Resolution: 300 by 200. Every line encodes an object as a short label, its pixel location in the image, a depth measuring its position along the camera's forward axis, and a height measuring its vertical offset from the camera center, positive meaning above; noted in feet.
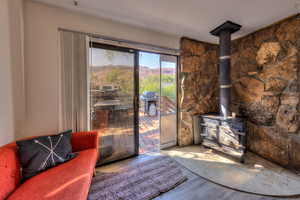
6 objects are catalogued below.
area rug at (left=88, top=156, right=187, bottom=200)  4.96 -3.81
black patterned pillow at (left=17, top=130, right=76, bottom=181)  4.19 -2.04
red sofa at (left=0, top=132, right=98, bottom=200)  3.34 -2.56
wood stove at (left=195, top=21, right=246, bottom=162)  6.98 -1.51
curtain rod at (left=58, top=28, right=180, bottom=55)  6.27 +3.00
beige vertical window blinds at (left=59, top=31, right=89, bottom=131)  5.78 +0.68
